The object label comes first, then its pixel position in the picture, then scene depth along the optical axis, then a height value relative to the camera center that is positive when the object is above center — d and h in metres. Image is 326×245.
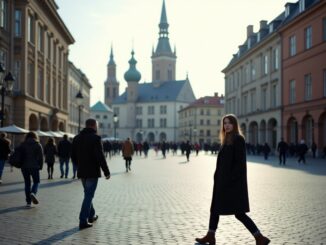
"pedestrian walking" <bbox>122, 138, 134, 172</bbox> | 26.84 -0.72
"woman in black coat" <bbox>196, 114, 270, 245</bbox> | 7.25 -0.64
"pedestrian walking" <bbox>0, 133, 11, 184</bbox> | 17.17 -0.39
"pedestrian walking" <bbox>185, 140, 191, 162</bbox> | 41.13 -0.76
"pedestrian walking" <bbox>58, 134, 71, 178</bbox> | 21.48 -0.57
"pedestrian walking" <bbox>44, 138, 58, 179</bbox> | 20.12 -0.62
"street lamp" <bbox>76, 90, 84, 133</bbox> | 31.70 +2.68
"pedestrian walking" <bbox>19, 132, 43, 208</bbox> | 12.03 -0.63
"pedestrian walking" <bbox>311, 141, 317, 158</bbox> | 40.53 -0.81
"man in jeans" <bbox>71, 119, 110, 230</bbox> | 9.33 -0.46
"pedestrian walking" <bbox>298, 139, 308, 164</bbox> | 33.50 -0.81
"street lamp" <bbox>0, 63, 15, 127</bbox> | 21.82 +2.50
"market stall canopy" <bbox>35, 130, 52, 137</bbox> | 35.37 +0.34
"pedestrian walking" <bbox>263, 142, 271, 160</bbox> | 42.03 -1.02
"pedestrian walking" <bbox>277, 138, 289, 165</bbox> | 32.91 -0.73
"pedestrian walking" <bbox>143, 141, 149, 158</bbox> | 54.05 -0.99
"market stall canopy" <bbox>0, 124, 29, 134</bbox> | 26.57 +0.45
